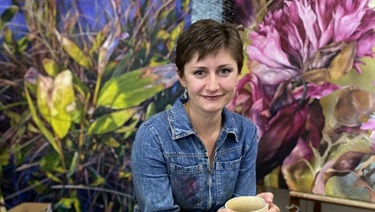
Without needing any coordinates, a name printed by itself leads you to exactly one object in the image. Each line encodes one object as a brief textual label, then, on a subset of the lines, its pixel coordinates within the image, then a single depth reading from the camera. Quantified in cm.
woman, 101
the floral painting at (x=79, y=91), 177
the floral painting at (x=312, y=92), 148
